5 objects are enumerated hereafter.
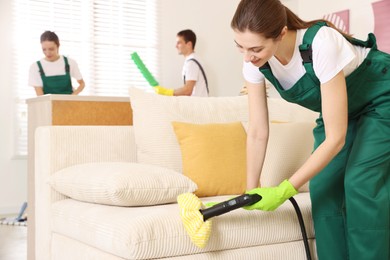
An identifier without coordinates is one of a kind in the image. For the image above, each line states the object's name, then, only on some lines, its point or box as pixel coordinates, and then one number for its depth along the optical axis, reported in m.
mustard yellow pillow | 2.43
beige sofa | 1.88
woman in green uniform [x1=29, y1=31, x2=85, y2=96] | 5.45
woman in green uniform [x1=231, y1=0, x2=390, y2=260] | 1.73
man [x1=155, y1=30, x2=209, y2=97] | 5.70
